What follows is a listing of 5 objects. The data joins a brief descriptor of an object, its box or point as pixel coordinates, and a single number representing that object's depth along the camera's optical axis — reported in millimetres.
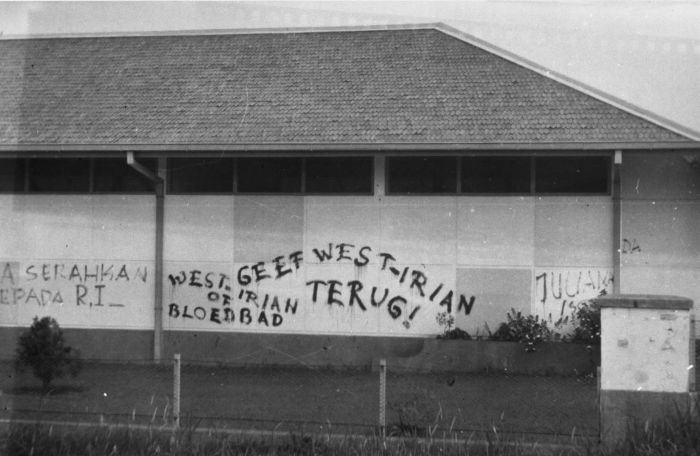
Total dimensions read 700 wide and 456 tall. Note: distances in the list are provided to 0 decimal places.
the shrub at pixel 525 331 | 12039
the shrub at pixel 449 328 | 12438
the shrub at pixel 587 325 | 11953
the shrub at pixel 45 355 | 9992
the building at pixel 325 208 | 12211
